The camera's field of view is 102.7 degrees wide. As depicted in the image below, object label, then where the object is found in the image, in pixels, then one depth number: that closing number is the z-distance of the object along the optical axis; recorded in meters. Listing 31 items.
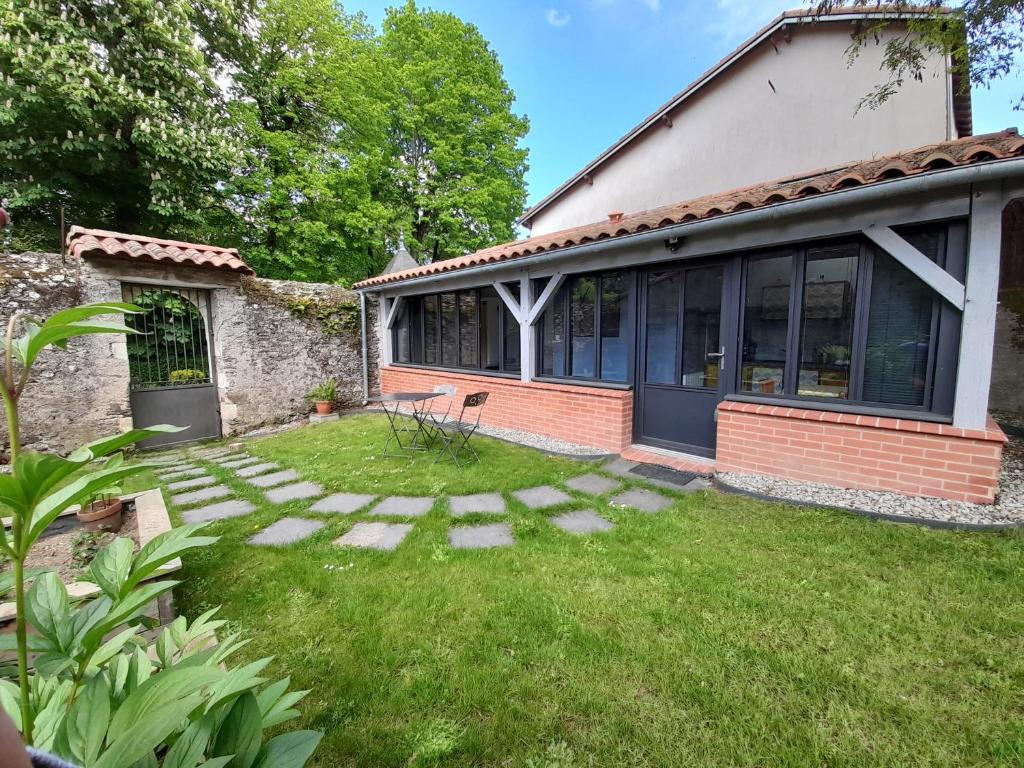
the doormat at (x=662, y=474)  4.10
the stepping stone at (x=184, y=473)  4.58
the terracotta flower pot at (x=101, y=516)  2.93
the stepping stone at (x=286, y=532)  3.05
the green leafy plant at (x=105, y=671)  0.69
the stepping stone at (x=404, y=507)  3.46
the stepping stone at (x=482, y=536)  2.96
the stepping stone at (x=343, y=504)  3.55
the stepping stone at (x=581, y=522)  3.16
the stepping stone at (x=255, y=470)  4.60
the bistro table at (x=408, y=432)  4.96
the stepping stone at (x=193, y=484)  4.20
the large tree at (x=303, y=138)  10.48
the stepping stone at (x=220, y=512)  3.45
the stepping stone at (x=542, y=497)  3.62
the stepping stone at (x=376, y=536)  2.98
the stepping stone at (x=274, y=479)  4.25
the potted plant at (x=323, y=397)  7.65
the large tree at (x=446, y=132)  13.19
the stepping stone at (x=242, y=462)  4.98
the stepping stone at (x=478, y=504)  3.46
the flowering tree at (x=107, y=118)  7.02
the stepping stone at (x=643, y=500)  3.54
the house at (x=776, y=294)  3.13
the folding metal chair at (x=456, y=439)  4.71
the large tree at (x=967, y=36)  3.79
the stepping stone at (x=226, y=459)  5.15
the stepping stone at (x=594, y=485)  3.91
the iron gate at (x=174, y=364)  5.89
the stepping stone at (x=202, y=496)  3.81
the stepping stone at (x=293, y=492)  3.86
